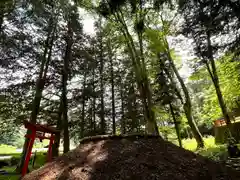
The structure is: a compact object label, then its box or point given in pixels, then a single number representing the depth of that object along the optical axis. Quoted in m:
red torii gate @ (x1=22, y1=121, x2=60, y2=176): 4.40
